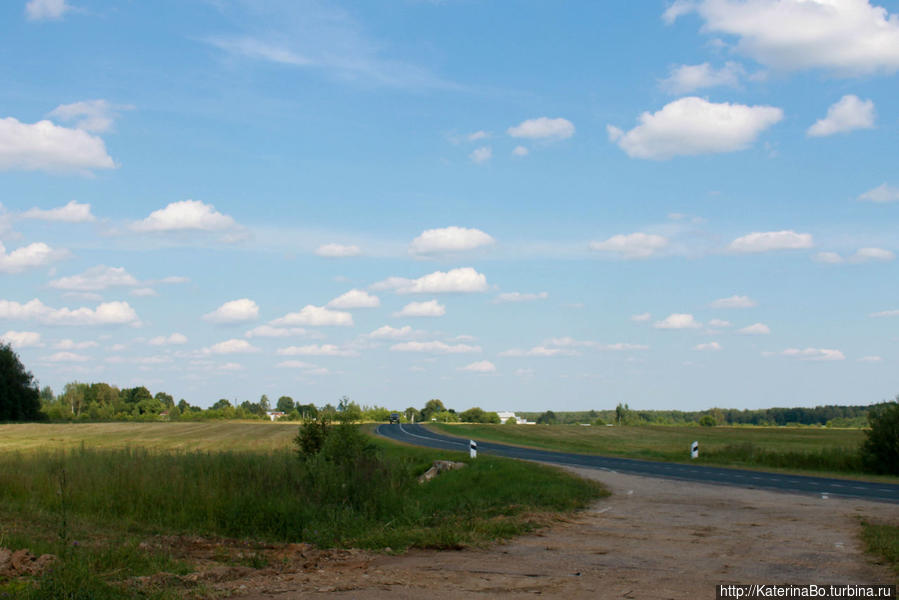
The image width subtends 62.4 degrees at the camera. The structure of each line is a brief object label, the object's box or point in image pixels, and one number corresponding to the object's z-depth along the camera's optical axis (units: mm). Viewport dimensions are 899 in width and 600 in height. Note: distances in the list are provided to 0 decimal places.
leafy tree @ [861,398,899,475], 29641
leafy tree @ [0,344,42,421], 85562
